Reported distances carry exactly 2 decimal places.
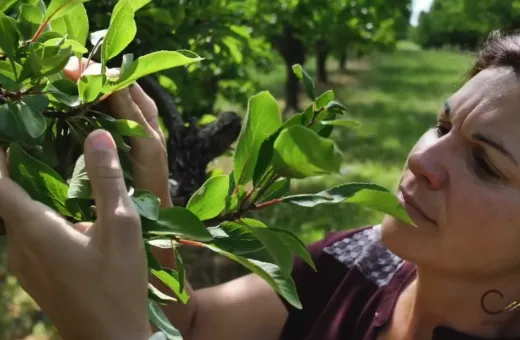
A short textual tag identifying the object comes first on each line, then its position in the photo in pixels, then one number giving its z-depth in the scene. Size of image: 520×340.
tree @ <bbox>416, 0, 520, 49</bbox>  10.73
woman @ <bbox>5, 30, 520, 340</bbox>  0.56
